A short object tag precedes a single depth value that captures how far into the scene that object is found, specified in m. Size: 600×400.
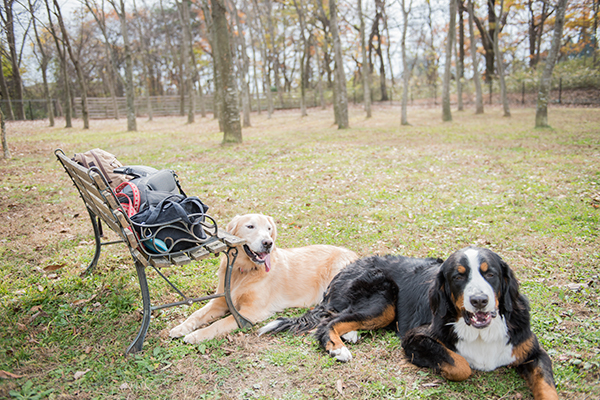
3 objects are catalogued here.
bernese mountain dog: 2.71
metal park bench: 3.13
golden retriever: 3.69
